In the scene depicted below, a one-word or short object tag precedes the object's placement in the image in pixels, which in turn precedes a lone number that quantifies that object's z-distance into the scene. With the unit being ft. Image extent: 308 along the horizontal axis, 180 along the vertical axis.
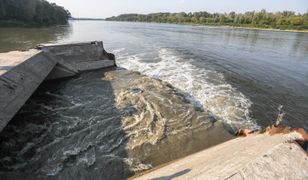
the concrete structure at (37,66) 18.63
